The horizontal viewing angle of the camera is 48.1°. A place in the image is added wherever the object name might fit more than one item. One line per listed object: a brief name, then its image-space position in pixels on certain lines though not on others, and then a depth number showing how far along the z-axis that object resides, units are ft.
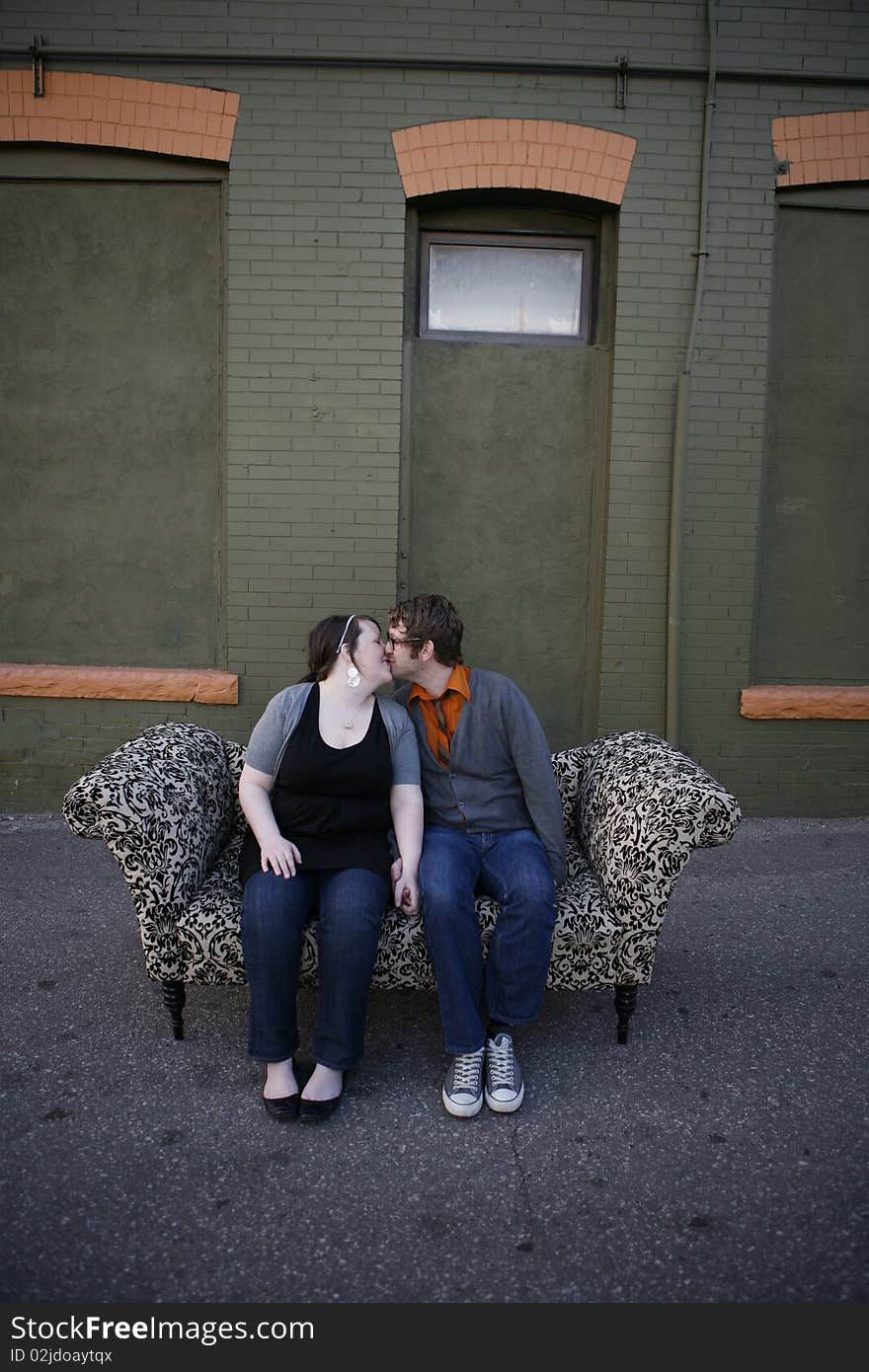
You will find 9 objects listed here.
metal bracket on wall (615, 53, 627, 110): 17.04
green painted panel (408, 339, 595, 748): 18.51
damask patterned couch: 9.68
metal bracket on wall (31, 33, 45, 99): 16.79
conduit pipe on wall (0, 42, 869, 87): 16.83
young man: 9.56
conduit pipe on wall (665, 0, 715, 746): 17.39
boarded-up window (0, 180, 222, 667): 17.95
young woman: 9.31
